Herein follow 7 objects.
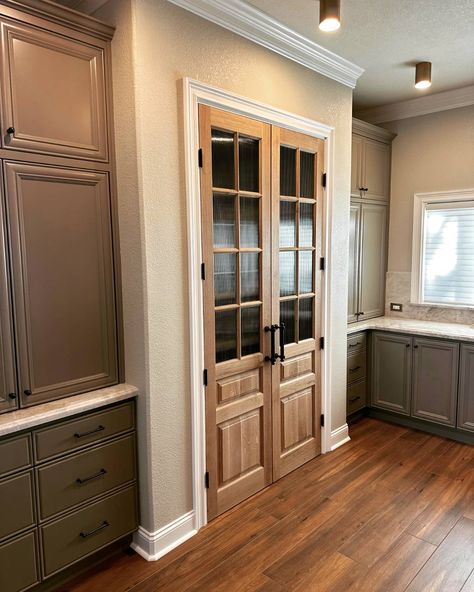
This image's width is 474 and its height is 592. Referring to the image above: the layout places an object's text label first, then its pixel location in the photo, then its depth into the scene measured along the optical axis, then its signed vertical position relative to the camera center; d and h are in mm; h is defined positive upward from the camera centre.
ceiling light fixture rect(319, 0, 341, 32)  2152 +1175
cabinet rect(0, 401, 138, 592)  1892 -1121
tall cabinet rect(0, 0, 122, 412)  1921 +217
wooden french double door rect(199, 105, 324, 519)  2529 -295
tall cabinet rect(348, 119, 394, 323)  3982 +298
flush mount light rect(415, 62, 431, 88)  3168 +1288
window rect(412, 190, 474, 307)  3986 +8
